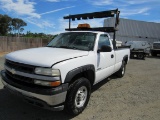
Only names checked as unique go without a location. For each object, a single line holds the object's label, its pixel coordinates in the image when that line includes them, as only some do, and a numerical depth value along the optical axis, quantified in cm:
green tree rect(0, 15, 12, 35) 4474
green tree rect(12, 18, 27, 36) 5228
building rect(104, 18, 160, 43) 2789
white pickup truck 324
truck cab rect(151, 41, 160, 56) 2015
